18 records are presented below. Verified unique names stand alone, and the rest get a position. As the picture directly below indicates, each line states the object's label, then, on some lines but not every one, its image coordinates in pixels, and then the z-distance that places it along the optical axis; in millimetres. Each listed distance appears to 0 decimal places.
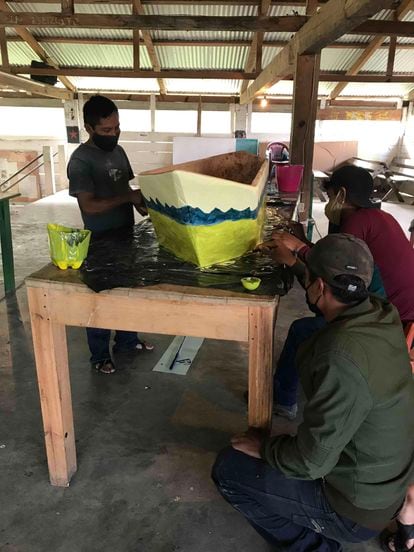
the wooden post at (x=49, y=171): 9931
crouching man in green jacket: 1122
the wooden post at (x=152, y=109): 11622
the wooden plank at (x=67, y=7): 4820
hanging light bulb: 11414
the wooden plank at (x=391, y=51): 7555
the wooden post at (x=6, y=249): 3908
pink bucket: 3619
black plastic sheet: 1534
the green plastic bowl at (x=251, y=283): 1484
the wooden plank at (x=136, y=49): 7309
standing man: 2432
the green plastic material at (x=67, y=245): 1597
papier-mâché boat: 1563
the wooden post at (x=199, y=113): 11724
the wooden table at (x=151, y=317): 1456
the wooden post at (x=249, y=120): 11781
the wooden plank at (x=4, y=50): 7348
